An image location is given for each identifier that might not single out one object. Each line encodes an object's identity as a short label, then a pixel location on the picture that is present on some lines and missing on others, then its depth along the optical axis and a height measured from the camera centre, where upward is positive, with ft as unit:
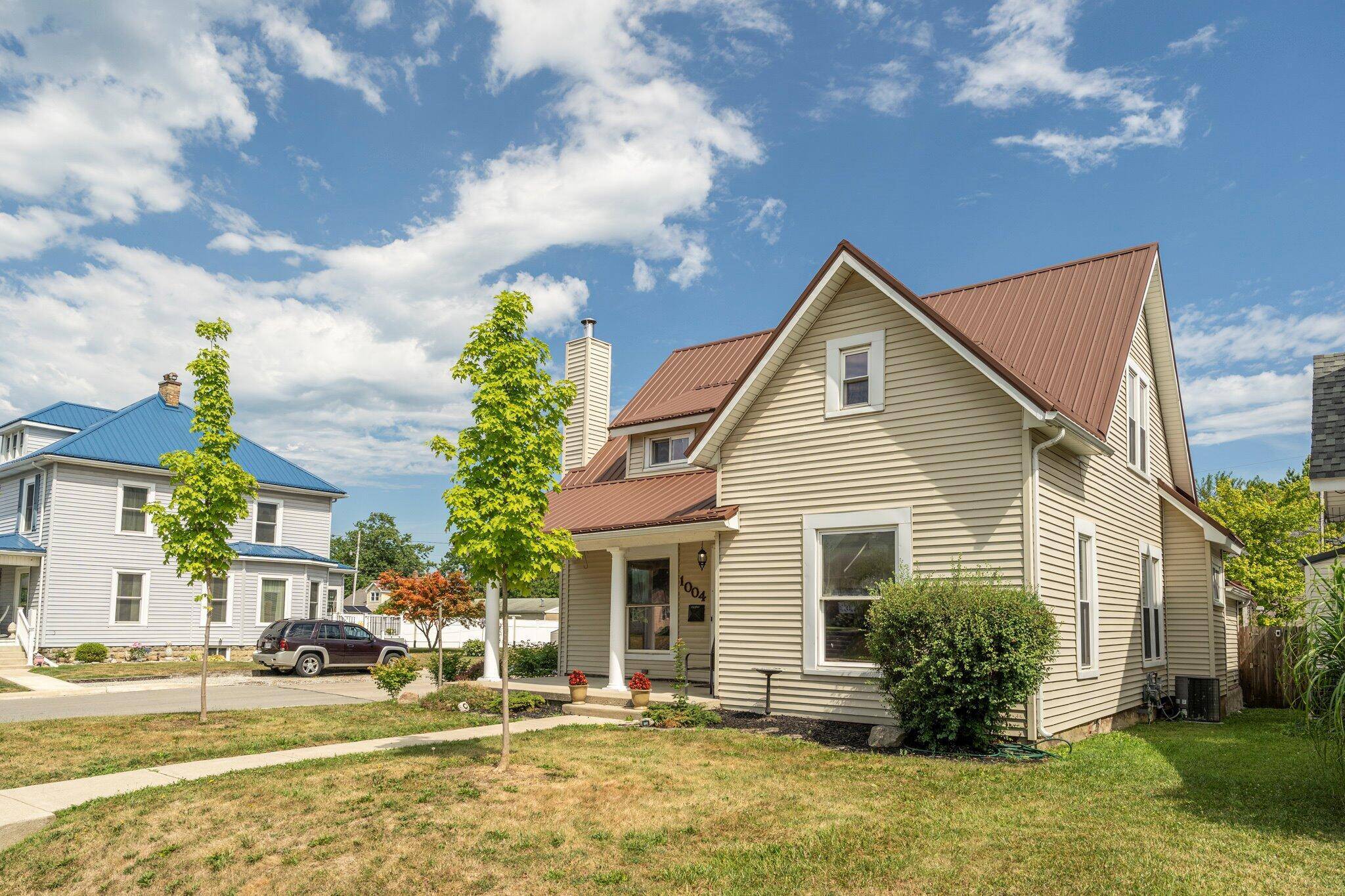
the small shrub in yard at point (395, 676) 54.49 -6.84
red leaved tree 102.68 -3.68
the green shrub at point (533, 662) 66.33 -7.14
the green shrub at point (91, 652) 88.02 -9.11
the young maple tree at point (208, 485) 44.88 +3.68
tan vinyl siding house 39.17 +3.99
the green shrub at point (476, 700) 49.75 -7.62
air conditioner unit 52.85 -7.37
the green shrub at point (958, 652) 34.09 -3.13
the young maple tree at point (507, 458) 32.04 +3.78
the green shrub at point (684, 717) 43.60 -7.22
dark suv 79.71 -7.68
